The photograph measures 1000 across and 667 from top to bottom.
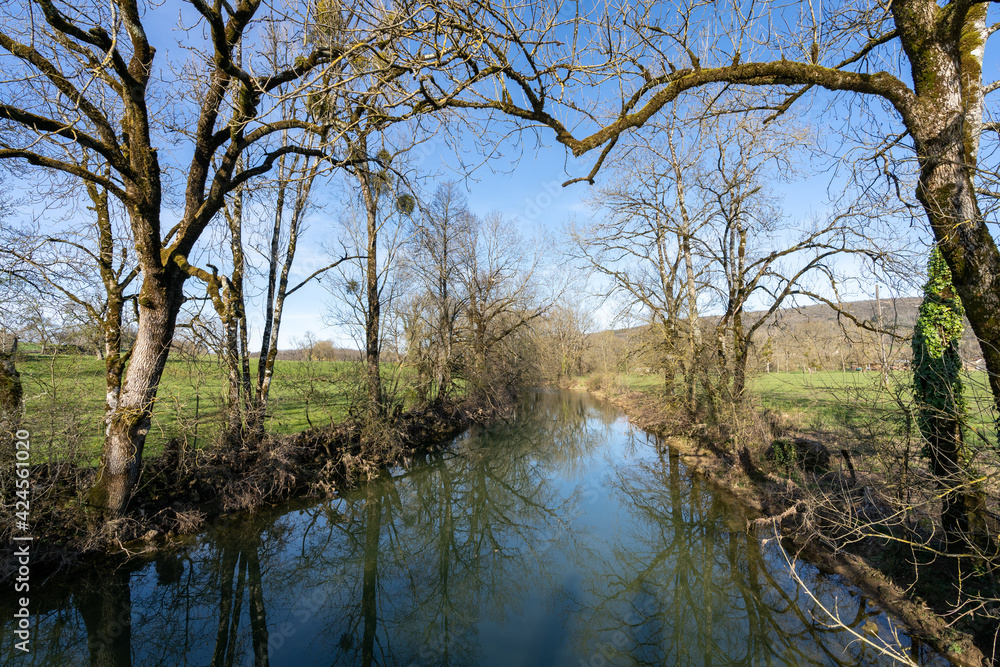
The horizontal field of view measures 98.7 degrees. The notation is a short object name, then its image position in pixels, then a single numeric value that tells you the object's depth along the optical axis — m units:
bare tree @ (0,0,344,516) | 4.89
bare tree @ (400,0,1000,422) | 2.85
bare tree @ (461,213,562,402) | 18.47
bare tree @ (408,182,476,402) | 15.81
